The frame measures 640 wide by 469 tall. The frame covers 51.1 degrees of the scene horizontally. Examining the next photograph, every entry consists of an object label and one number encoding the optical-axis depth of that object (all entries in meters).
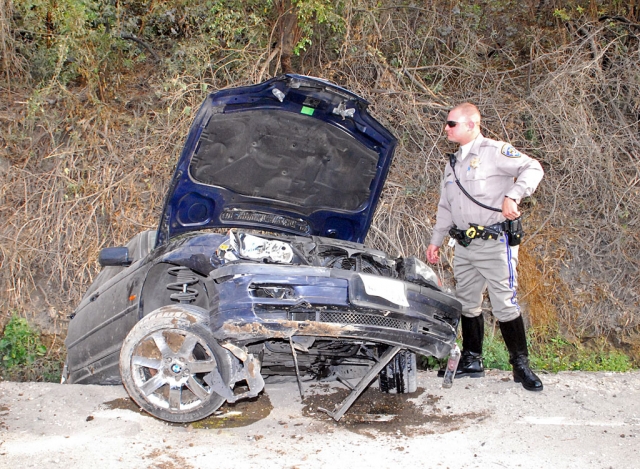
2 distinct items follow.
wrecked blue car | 3.87
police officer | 5.10
